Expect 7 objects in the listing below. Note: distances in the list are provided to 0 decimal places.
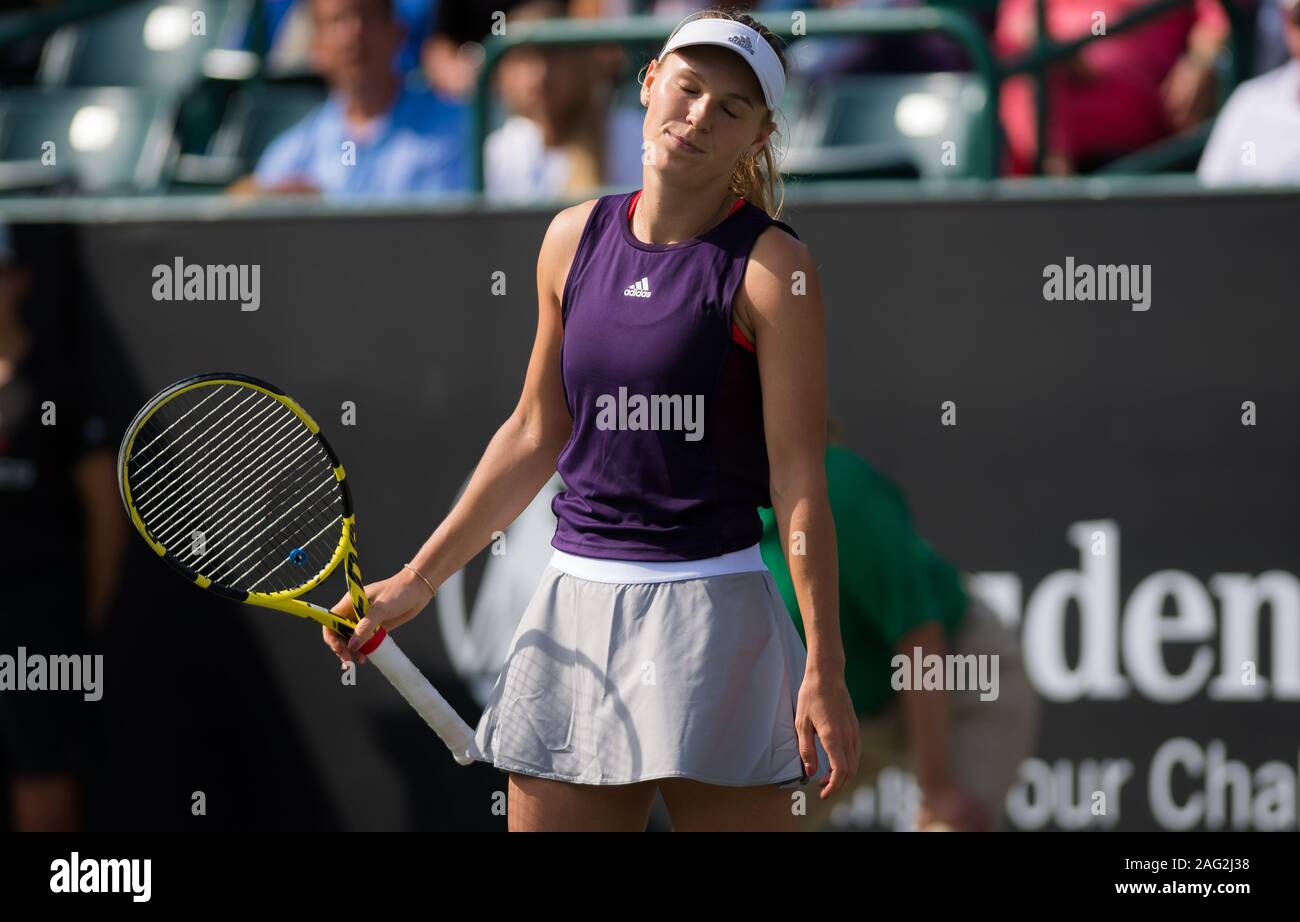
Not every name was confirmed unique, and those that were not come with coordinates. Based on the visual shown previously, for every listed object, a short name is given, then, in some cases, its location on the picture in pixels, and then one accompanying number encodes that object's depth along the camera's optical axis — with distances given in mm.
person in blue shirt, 9766
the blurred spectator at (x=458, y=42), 11359
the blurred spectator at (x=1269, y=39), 10133
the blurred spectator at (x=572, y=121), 9305
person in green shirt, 7875
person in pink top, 10820
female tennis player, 5184
